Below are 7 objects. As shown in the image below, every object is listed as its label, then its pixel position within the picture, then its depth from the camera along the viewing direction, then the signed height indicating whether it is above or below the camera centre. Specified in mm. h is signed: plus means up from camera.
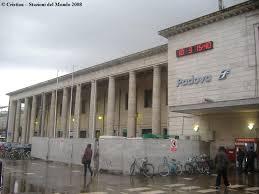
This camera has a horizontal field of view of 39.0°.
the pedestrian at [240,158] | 23250 -867
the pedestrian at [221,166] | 15836 -948
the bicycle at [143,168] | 20750 -1427
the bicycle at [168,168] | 21672 -1468
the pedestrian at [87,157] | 19859 -830
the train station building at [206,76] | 24266 +5156
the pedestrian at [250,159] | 22405 -892
